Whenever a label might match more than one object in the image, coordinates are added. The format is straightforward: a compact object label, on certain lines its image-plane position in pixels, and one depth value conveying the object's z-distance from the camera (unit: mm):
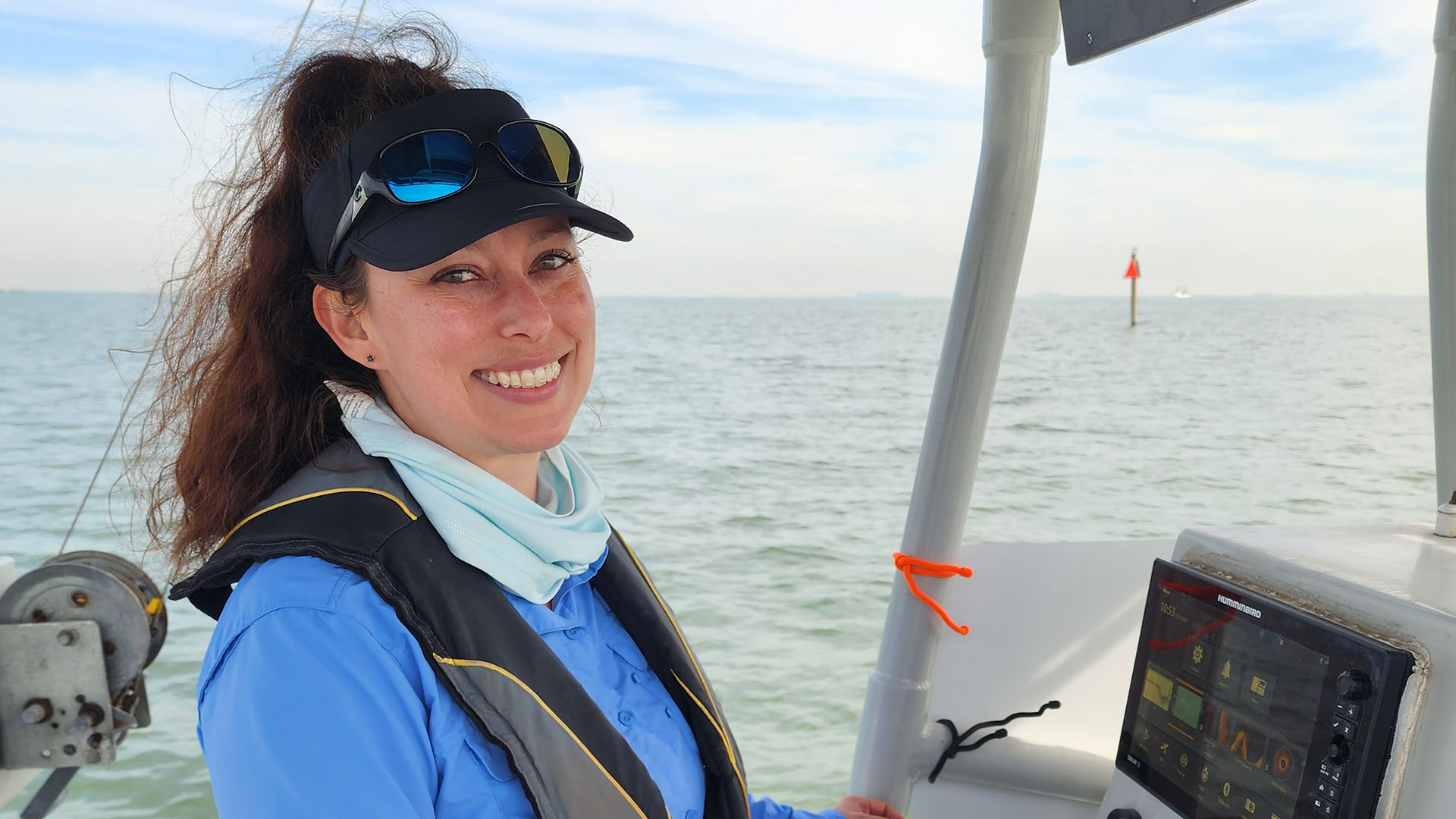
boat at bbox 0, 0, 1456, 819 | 1112
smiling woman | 960
